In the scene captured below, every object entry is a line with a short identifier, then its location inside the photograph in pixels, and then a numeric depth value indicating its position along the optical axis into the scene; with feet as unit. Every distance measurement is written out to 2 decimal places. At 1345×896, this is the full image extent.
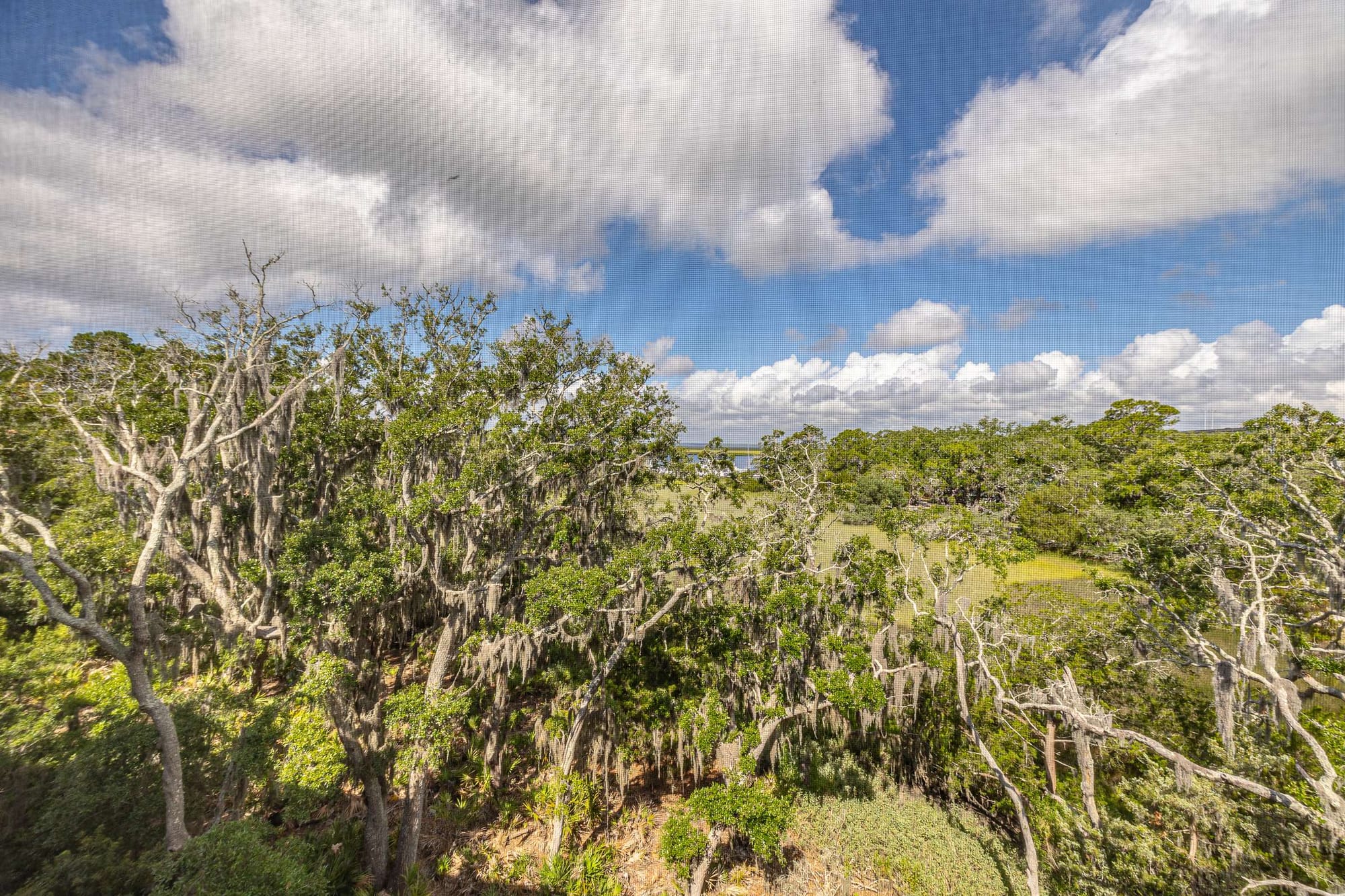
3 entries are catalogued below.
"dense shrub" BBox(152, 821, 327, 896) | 19.42
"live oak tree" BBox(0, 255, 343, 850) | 22.25
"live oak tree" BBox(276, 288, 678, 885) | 34.09
